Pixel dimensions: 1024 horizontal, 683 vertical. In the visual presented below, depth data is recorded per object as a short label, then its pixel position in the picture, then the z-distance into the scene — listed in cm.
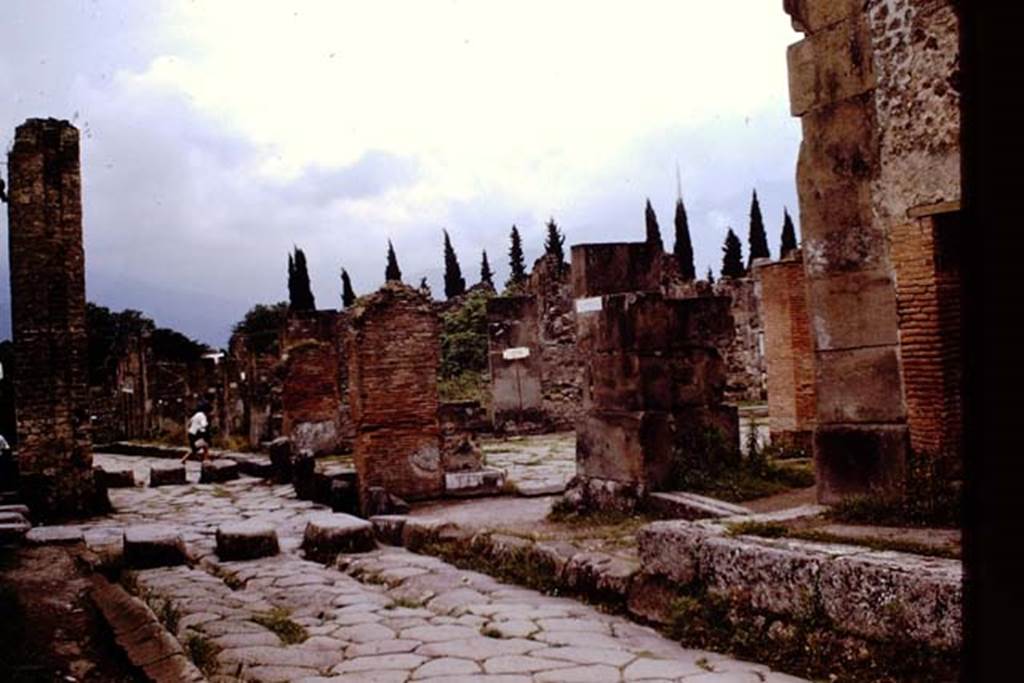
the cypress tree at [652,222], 5752
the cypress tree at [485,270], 6712
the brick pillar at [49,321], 1267
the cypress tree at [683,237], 5688
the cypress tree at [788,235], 5284
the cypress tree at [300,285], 6306
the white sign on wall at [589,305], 1046
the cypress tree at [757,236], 5356
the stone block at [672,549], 589
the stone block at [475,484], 1229
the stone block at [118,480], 1698
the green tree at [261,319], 6619
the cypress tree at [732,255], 5491
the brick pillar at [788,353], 1348
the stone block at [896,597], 427
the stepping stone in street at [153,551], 852
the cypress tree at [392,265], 6694
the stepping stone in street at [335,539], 904
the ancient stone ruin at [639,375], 994
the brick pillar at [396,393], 1210
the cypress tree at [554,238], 6020
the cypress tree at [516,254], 6318
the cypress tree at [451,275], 6456
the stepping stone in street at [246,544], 909
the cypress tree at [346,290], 6562
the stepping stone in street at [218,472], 1719
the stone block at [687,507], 865
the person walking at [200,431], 2042
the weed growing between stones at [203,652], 512
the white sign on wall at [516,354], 2203
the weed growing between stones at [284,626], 590
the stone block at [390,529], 949
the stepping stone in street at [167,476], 1697
